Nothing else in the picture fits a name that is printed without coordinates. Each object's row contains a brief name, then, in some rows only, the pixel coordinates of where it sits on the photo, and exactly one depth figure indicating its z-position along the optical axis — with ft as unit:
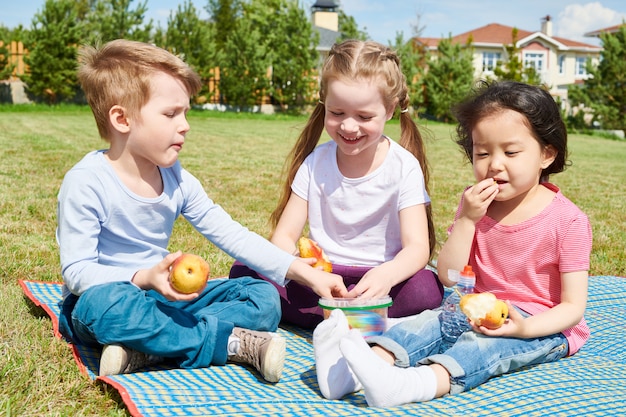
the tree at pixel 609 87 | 102.47
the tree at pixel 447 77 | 112.57
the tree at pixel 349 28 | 123.03
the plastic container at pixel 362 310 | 9.21
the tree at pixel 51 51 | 92.38
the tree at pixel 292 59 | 111.45
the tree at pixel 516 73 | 115.52
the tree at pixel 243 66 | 107.34
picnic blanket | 7.50
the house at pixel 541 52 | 164.86
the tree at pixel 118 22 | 99.96
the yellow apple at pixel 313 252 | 10.68
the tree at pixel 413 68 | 110.11
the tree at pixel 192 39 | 103.96
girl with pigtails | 10.72
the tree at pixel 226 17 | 152.66
